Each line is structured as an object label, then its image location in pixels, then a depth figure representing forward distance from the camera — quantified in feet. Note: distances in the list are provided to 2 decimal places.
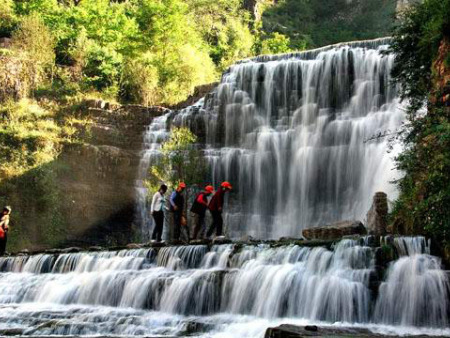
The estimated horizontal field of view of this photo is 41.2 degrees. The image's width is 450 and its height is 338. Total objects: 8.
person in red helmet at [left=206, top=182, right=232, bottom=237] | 59.21
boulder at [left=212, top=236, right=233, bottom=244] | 53.01
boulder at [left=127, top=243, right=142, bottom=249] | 62.23
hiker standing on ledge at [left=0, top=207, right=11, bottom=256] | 70.95
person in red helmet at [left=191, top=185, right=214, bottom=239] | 61.53
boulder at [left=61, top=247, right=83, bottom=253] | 66.97
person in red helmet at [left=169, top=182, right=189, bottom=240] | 63.14
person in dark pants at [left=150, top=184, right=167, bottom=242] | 63.87
